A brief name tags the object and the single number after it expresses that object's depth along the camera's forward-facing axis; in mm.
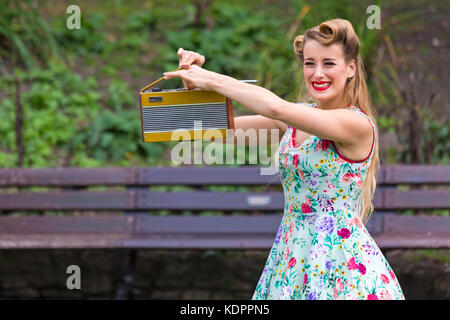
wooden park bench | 8203
